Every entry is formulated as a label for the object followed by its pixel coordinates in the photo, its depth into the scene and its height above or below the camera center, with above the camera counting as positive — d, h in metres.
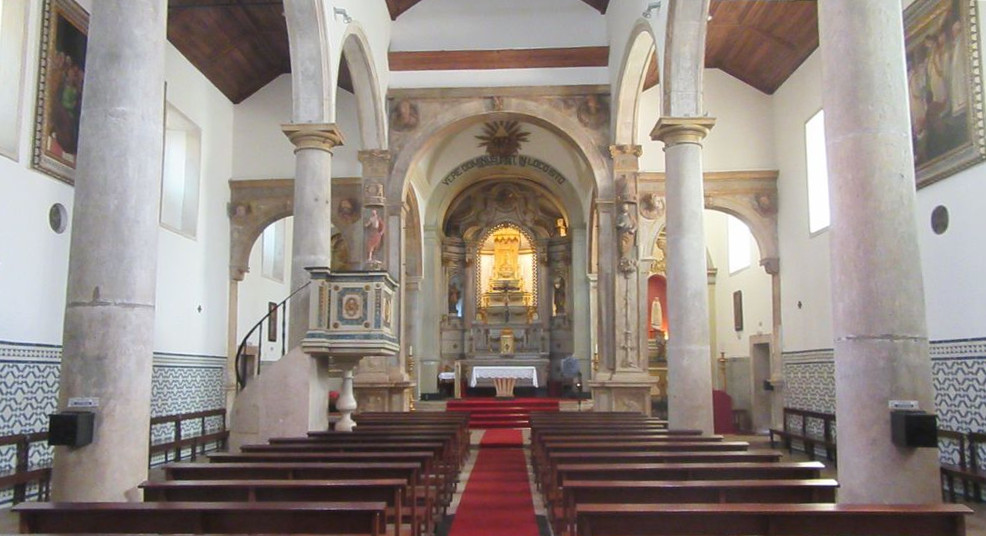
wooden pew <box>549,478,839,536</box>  4.48 -0.61
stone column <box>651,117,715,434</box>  9.26 +1.16
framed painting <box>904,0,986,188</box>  8.91 +3.26
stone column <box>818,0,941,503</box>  4.54 +0.69
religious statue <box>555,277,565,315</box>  22.73 +2.29
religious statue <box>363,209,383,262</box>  12.75 +2.22
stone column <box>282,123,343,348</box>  10.29 +2.25
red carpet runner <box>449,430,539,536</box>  6.60 -1.14
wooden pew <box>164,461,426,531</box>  5.15 -0.56
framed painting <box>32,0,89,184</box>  9.34 +3.37
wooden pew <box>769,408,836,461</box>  11.88 -0.84
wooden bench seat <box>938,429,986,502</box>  8.15 -0.89
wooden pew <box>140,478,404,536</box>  4.47 -0.59
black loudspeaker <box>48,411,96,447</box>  4.73 -0.28
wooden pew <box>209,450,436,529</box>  5.80 -0.54
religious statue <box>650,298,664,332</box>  20.89 +1.60
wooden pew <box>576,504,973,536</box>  3.48 -0.59
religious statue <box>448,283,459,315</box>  23.02 +2.20
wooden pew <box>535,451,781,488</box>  5.80 -0.54
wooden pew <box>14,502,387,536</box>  3.72 -0.62
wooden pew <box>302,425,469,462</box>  7.52 -0.51
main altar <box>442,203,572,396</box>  22.19 +2.10
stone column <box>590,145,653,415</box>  14.09 +1.31
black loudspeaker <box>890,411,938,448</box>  4.40 -0.26
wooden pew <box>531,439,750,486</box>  6.50 -0.53
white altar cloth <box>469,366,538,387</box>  19.03 +0.15
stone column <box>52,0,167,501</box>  4.90 +0.75
